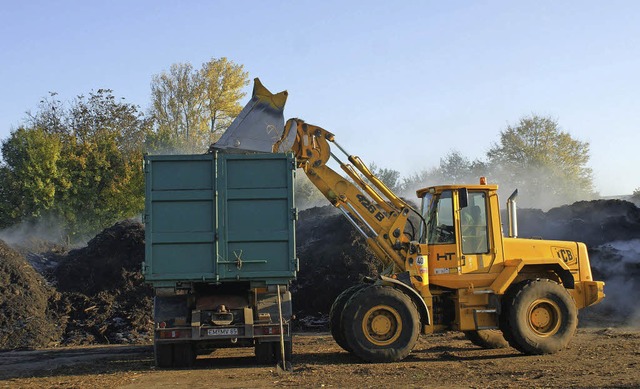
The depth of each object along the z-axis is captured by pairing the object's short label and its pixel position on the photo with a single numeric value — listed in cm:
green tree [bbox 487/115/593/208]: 5359
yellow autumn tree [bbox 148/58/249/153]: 5622
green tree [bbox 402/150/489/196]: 5828
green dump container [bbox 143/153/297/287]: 1247
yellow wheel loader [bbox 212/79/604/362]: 1330
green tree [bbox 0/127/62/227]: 3712
